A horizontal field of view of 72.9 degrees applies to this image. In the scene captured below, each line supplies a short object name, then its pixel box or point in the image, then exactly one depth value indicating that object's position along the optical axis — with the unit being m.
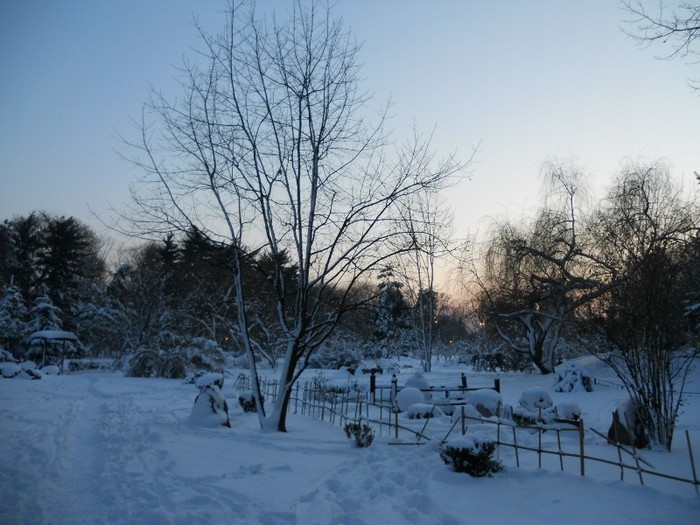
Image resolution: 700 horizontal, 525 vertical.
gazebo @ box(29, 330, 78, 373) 26.48
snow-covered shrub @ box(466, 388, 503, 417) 11.23
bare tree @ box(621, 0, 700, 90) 5.01
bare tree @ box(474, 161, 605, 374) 20.25
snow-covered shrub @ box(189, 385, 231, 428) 9.52
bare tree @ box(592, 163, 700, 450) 7.06
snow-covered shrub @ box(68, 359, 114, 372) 29.17
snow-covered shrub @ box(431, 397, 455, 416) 12.23
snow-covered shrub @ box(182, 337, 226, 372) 24.81
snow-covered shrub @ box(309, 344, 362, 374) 33.09
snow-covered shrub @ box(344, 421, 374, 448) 7.60
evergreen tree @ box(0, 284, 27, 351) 28.92
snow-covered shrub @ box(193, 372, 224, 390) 13.18
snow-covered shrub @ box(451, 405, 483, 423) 10.66
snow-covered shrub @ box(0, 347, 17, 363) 25.48
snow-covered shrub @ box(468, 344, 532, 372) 27.58
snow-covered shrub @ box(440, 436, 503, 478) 5.43
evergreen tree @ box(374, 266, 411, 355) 36.63
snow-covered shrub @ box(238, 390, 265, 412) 12.50
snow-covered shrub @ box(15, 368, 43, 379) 20.30
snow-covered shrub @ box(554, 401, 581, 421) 10.33
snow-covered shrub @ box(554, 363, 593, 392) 15.97
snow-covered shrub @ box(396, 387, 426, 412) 12.84
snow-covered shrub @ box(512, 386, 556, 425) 10.38
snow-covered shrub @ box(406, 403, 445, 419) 11.48
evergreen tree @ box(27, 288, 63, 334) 30.17
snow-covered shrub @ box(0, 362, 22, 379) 20.19
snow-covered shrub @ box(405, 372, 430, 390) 16.02
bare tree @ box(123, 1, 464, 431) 9.27
